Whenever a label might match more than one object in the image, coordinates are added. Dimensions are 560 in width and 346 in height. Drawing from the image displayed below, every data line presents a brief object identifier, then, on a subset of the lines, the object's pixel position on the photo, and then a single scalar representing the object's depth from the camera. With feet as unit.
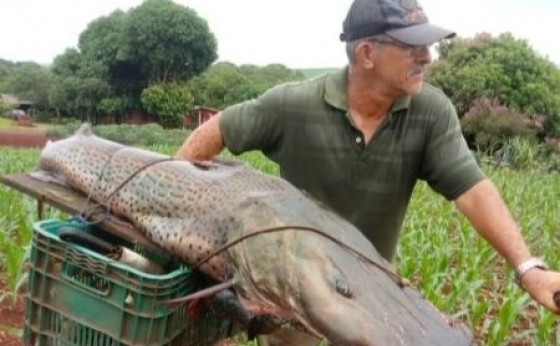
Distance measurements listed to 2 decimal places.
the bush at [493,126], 78.79
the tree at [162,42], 165.99
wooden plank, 7.57
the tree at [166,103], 157.28
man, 8.57
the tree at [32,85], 186.91
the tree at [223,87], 173.17
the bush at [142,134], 110.01
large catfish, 5.40
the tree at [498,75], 91.15
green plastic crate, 5.97
